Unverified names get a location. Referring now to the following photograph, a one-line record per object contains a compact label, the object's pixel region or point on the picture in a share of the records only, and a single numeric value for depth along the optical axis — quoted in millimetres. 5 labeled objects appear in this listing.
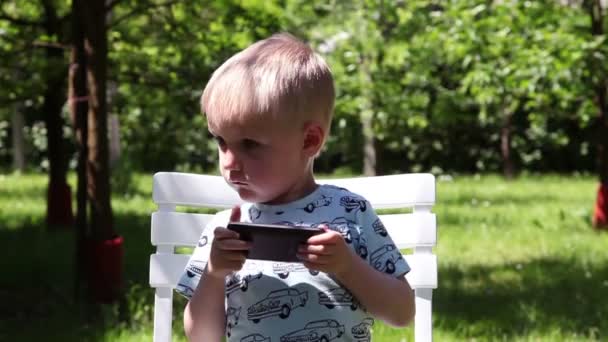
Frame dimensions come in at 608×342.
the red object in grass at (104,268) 5281
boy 1967
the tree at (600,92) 8227
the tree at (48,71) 6355
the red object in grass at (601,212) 8594
